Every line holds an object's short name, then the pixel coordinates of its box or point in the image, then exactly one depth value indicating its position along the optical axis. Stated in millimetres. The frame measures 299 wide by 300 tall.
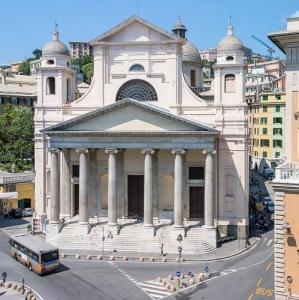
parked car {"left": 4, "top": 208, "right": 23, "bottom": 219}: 66812
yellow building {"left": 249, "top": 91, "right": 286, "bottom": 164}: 102562
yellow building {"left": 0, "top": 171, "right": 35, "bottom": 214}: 67750
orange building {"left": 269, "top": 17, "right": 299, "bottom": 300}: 27797
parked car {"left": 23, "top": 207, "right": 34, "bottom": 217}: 67750
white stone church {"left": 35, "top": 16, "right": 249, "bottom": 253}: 52125
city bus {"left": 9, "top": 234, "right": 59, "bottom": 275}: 42641
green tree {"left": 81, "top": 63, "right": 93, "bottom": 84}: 170075
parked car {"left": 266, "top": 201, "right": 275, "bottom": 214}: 67875
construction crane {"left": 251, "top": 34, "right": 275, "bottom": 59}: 188462
